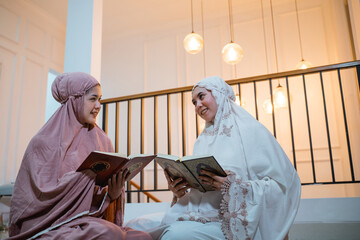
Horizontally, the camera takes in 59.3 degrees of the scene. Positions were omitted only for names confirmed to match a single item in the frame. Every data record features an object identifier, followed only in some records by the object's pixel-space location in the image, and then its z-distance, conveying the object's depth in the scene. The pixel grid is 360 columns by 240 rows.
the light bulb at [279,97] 4.07
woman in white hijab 1.62
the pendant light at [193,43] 4.33
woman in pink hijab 1.57
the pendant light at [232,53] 4.04
